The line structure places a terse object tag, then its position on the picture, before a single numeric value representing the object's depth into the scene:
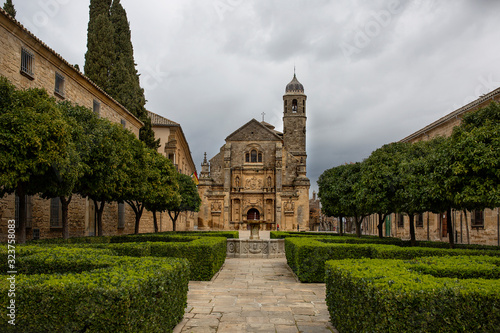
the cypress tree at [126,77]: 27.08
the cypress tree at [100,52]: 26.23
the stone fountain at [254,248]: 17.59
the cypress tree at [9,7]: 22.07
